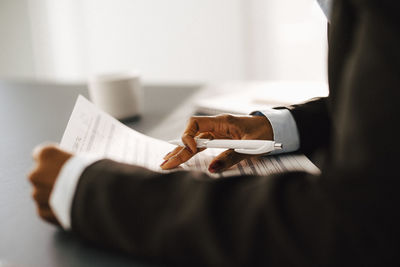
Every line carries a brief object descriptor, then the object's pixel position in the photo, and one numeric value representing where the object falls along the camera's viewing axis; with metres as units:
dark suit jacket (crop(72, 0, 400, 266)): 0.38
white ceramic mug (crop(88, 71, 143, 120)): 0.98
